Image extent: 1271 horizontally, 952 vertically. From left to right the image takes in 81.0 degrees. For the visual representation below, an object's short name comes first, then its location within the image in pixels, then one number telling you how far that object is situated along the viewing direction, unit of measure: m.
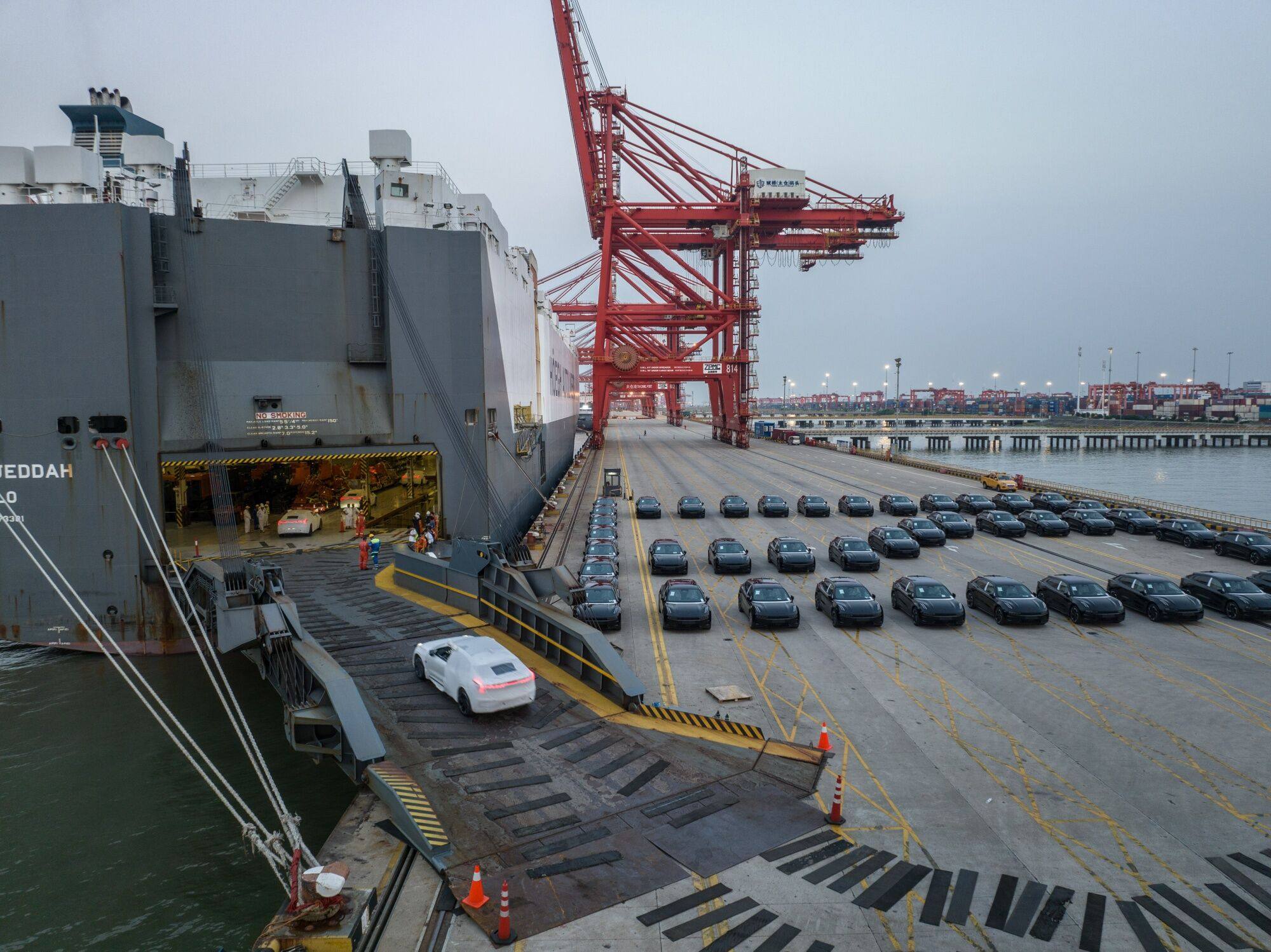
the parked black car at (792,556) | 27.31
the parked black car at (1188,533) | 31.09
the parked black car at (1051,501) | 38.88
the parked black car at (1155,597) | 20.73
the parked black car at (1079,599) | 20.52
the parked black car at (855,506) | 39.62
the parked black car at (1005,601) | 20.48
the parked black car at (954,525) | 33.62
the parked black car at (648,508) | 38.78
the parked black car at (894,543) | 29.48
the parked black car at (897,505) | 39.53
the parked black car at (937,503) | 39.44
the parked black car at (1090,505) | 36.94
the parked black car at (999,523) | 34.34
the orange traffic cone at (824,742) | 12.70
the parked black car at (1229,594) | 20.95
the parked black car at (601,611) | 20.34
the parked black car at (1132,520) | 34.91
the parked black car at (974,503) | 40.03
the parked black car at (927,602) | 20.56
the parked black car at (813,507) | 39.41
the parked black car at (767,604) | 20.55
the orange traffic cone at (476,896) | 8.88
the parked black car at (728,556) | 27.17
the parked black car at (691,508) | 39.44
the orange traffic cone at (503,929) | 8.37
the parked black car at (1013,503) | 39.28
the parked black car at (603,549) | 26.73
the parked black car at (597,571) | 22.88
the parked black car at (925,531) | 31.94
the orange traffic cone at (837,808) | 10.70
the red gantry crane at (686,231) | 68.81
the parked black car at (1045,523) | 34.41
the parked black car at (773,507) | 39.66
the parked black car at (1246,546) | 27.77
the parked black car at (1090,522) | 34.81
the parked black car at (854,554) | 27.34
